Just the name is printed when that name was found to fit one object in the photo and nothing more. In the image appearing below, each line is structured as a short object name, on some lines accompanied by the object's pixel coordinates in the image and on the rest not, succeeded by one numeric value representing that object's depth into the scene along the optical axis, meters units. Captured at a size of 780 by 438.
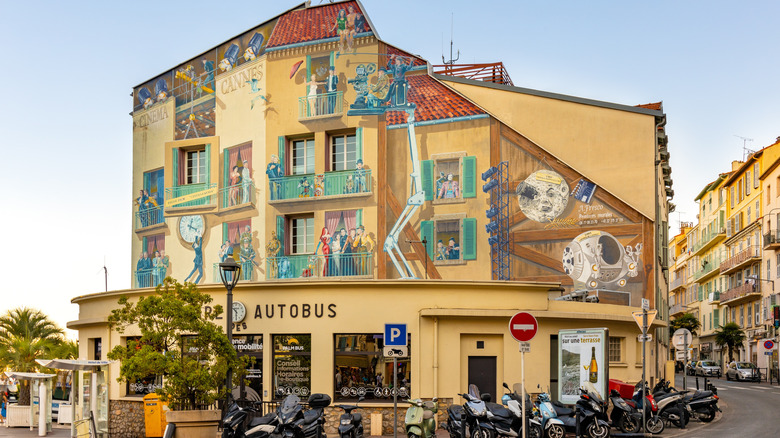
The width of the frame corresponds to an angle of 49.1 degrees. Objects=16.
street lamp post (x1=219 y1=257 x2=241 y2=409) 19.38
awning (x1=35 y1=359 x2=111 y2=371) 22.53
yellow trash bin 23.88
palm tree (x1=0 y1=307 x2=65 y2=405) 42.31
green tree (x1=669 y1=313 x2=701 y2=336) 90.25
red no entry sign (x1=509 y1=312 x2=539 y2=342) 16.09
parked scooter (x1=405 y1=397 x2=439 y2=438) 19.02
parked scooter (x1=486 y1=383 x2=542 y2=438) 18.67
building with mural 23.30
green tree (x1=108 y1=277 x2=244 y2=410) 19.59
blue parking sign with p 18.52
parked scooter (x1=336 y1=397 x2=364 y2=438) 18.62
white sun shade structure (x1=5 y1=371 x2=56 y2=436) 27.14
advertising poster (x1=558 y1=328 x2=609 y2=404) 20.03
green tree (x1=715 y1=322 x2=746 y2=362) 67.88
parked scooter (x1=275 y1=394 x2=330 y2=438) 18.33
